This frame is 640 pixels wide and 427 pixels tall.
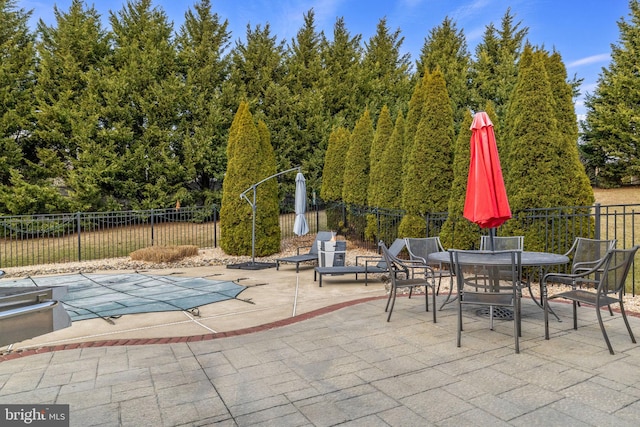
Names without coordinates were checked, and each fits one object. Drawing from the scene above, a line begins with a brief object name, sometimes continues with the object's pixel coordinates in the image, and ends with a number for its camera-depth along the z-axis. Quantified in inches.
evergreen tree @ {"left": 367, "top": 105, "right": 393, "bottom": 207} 422.3
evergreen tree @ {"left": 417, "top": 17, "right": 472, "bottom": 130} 669.3
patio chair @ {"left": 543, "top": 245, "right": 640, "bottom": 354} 124.5
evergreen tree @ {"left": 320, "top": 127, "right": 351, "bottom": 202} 542.6
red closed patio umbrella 157.8
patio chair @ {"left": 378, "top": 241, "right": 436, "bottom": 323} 160.7
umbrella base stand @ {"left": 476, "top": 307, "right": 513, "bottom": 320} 162.6
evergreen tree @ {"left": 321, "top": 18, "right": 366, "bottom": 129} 753.6
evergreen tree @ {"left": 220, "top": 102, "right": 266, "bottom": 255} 413.7
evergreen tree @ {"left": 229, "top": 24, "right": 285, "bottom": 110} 679.7
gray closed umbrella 386.0
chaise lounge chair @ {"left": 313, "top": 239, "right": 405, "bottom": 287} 252.0
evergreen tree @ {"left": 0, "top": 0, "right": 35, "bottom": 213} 529.0
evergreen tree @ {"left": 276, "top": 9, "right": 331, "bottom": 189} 677.3
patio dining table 130.5
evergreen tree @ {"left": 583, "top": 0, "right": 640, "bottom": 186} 627.5
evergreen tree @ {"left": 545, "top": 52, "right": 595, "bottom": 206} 249.1
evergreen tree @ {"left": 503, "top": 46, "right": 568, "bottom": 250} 249.9
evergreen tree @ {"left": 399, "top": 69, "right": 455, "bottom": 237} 331.6
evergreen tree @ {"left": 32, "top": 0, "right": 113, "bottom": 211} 548.7
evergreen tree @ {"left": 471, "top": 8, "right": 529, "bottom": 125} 646.5
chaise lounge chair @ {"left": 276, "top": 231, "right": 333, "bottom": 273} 311.4
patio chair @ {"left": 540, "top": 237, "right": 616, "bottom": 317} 164.4
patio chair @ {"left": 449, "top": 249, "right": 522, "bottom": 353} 124.8
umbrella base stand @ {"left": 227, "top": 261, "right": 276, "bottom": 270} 328.5
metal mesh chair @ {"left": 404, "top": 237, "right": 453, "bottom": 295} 198.7
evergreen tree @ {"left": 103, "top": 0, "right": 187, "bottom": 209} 576.7
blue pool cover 193.2
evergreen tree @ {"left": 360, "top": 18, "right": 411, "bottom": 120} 754.8
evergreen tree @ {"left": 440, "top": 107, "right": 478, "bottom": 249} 293.0
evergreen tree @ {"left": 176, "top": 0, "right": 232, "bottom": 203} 615.2
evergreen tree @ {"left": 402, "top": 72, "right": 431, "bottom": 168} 356.8
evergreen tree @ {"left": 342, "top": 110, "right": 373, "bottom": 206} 479.5
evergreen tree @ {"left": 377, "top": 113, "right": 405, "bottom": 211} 396.5
